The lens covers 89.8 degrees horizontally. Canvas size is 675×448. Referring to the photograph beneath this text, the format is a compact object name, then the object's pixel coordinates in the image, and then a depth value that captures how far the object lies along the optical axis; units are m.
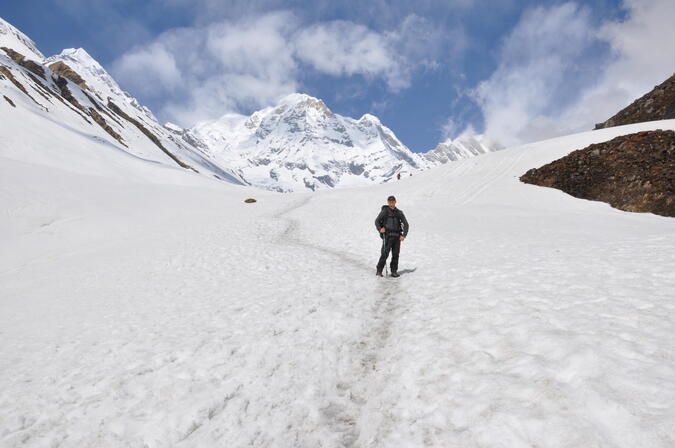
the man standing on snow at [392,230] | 13.12
